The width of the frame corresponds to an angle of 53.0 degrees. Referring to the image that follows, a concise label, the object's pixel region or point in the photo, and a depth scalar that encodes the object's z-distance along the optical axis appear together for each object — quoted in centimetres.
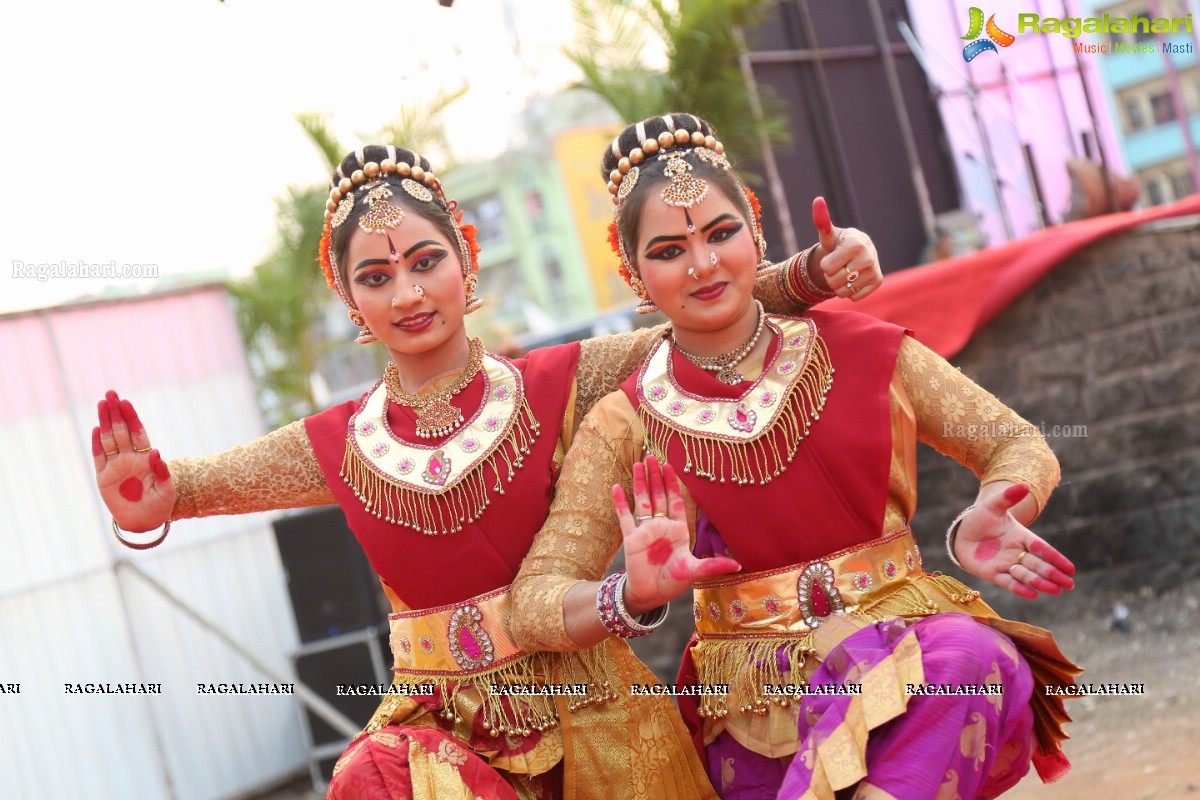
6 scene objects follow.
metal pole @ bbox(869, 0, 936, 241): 914
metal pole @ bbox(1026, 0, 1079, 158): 819
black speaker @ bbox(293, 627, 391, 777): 657
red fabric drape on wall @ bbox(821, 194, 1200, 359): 577
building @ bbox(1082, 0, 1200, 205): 1040
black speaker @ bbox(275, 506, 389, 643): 661
